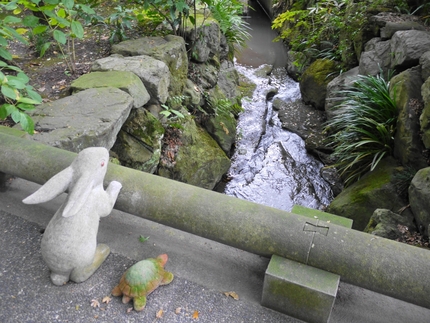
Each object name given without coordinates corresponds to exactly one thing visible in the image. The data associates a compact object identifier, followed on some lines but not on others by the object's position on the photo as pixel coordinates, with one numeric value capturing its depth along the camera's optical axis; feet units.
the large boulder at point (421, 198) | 10.88
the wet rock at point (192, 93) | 17.61
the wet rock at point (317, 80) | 23.57
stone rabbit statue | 6.58
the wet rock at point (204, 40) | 18.44
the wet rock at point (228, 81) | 22.98
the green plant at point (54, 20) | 9.97
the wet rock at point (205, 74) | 19.11
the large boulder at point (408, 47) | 15.81
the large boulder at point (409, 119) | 13.38
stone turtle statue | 7.07
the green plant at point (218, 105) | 19.08
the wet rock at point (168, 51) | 15.31
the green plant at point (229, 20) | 20.16
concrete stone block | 6.79
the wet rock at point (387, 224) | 10.82
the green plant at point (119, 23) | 16.01
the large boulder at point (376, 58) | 18.19
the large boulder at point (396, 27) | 17.78
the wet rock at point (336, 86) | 19.98
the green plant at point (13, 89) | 7.59
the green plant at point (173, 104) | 15.16
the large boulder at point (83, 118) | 10.25
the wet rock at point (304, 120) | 21.29
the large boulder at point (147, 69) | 13.67
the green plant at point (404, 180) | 13.19
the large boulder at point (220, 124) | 19.10
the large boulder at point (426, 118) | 12.48
